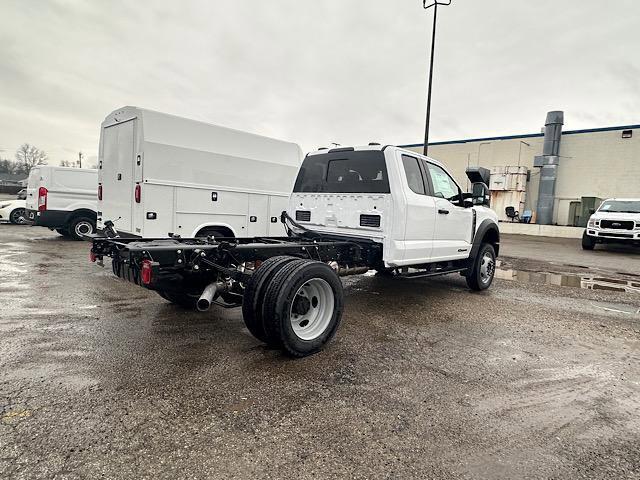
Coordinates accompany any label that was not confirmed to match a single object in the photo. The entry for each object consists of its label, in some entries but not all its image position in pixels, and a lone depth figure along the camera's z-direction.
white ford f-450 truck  3.66
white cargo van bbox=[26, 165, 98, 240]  11.50
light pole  16.47
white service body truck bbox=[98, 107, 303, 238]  6.88
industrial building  24.16
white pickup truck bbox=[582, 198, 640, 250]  14.25
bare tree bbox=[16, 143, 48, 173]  96.69
